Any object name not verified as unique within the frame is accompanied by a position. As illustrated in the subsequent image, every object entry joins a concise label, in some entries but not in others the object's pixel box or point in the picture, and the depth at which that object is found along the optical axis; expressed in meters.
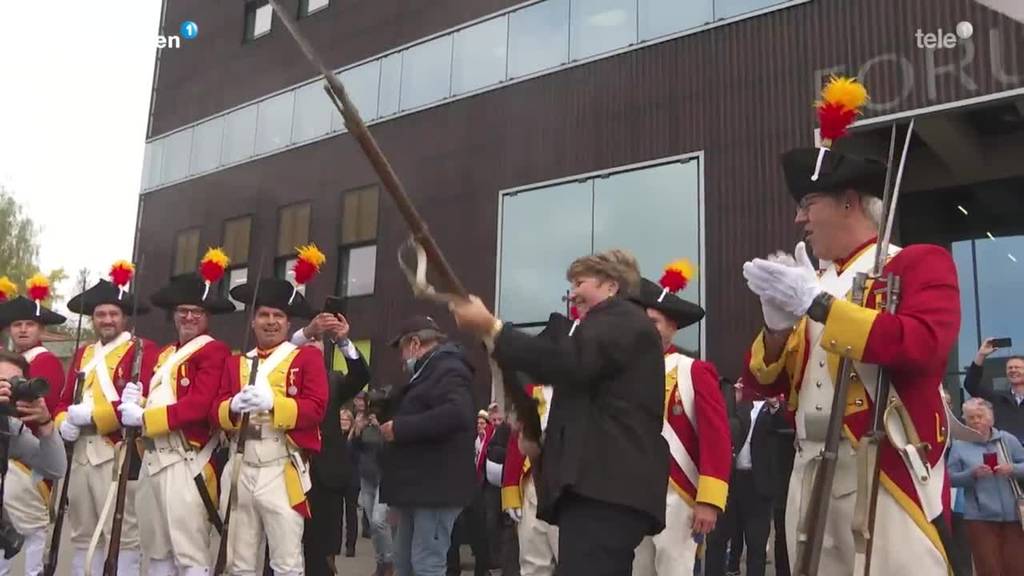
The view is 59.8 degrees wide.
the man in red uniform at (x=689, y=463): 4.42
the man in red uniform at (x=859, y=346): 2.64
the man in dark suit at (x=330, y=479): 6.24
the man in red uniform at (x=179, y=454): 5.43
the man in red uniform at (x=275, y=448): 5.38
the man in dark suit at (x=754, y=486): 7.80
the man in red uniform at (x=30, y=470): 6.25
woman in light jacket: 7.28
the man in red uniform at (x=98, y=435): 6.02
